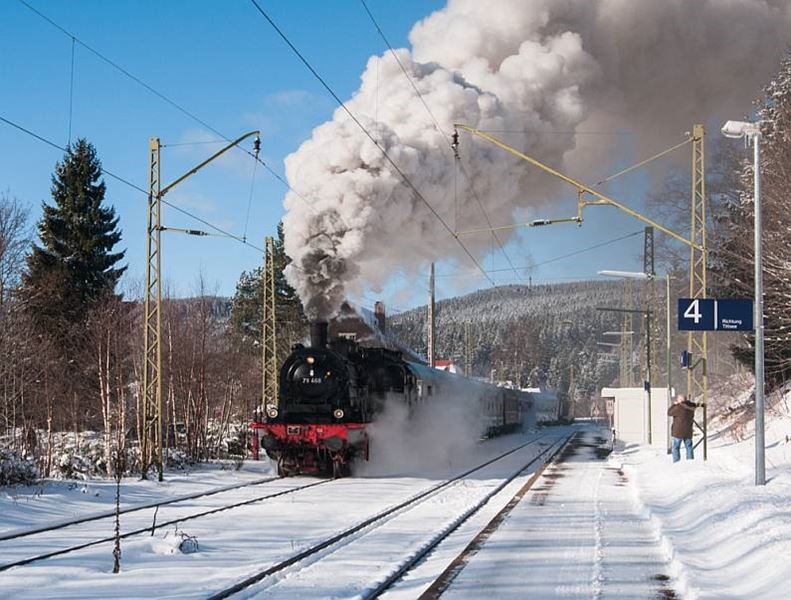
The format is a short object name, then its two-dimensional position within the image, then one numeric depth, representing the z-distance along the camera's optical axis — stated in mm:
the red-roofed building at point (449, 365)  70062
